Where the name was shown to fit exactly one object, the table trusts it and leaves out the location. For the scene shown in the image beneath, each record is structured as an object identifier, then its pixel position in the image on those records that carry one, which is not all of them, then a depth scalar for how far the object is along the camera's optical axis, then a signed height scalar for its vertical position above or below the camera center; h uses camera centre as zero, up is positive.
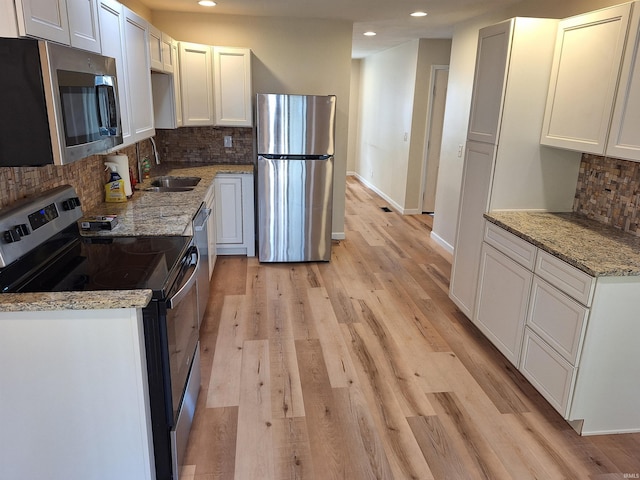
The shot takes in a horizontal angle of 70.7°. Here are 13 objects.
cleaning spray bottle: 3.02 -0.51
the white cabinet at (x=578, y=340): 2.13 -1.07
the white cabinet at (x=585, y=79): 2.37 +0.24
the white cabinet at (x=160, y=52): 3.28 +0.44
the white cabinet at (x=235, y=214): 4.43 -0.99
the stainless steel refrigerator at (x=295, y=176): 4.20 -0.58
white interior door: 6.13 -0.20
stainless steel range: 1.71 -0.64
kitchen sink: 3.95 -0.60
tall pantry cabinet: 2.77 -0.10
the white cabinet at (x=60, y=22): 1.44 +0.31
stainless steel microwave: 1.51 +0.01
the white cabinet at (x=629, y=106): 2.22 +0.09
